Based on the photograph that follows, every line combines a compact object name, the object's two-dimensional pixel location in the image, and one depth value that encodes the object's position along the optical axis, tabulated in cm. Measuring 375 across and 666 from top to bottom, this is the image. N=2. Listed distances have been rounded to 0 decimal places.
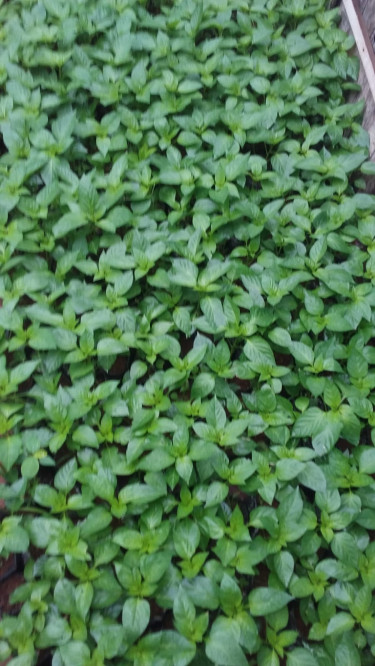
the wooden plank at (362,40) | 214
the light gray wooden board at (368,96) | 211
